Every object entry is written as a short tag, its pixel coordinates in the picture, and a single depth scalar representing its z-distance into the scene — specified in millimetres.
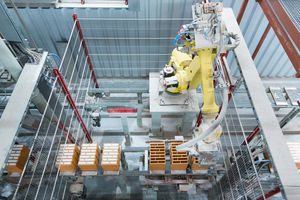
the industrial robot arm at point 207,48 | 2154
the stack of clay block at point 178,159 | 2646
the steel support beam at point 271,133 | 1517
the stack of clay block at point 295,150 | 2445
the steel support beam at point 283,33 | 2221
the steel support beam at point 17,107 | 1576
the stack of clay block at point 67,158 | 2591
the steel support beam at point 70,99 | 2597
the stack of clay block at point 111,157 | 2588
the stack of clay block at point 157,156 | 2659
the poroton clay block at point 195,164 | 2647
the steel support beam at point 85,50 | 3684
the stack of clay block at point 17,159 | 2458
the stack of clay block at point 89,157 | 2588
